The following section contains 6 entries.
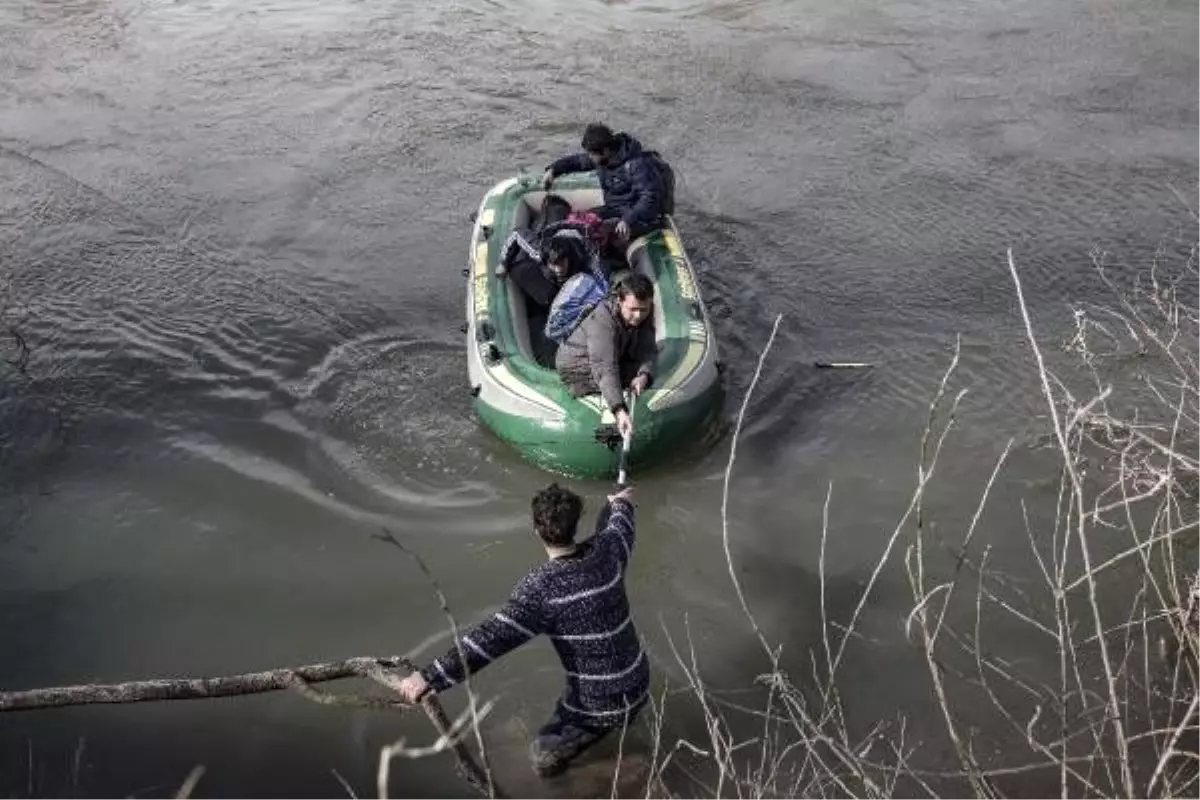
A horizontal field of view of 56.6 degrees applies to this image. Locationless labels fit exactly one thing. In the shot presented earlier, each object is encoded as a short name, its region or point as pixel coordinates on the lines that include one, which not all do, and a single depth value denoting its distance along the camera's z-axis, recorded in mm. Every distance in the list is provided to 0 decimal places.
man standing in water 4312
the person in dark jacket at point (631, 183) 8445
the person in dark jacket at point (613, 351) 6383
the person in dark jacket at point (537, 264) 7848
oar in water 8438
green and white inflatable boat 6832
